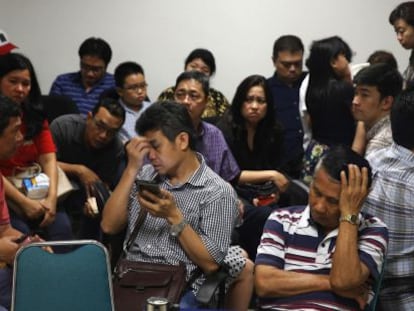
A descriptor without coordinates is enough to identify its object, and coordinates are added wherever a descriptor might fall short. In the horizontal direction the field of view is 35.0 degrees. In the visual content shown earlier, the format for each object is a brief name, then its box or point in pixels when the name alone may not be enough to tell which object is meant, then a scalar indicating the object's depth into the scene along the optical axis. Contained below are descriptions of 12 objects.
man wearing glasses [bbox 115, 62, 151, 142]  4.37
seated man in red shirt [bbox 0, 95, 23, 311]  2.48
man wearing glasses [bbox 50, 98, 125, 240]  3.72
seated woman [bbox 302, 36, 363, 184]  3.66
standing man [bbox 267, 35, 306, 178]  4.27
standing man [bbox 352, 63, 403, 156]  3.04
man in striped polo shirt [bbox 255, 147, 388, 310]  2.13
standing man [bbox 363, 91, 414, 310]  2.31
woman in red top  3.30
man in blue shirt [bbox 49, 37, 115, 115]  4.76
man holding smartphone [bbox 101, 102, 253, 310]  2.48
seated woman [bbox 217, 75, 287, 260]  3.85
